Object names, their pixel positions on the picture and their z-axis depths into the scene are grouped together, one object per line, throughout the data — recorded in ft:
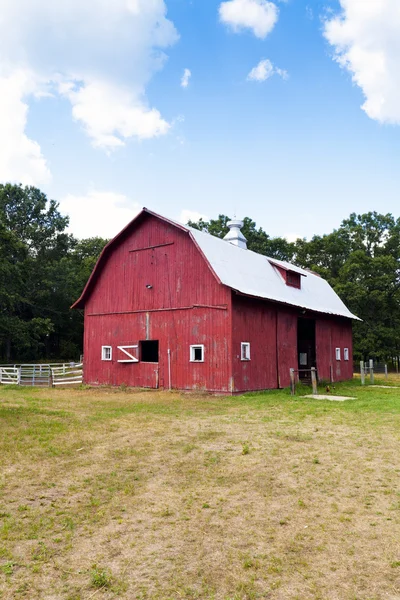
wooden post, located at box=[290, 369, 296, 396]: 55.31
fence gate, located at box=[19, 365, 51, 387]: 76.02
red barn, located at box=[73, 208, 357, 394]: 57.82
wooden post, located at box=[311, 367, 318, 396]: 56.13
